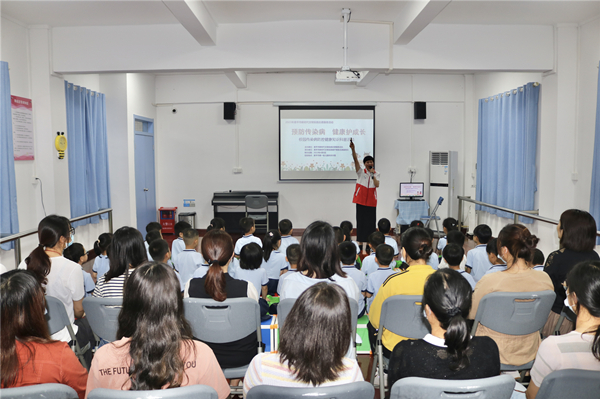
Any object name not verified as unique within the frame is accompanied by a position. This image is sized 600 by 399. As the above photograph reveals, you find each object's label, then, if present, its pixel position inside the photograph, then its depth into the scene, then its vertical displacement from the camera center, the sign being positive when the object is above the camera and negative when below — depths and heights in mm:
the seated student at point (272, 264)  3746 -804
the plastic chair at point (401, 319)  2115 -745
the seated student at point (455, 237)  3842 -601
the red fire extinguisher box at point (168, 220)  8398 -924
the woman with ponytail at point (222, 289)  2217 -610
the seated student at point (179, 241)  4289 -688
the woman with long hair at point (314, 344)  1288 -517
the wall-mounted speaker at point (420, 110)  8305 +1156
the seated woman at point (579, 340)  1521 -606
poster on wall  4715 +513
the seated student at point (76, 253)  3486 -648
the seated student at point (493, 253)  3391 -654
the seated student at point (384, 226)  4918 -627
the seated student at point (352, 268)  3064 -706
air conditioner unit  8039 -166
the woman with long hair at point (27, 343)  1422 -566
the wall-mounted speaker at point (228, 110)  8328 +1183
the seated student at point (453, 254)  3174 -614
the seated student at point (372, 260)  3510 -737
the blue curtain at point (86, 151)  5742 +302
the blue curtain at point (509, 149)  6113 +307
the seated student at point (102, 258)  3496 -700
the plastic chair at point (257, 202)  7688 -540
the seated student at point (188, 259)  3609 -723
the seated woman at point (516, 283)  2248 -609
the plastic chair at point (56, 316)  2160 -716
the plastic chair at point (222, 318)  2102 -721
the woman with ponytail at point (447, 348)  1445 -603
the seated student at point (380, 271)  3018 -709
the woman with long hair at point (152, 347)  1396 -575
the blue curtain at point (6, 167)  4336 +67
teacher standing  6199 -418
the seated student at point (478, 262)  3658 -778
